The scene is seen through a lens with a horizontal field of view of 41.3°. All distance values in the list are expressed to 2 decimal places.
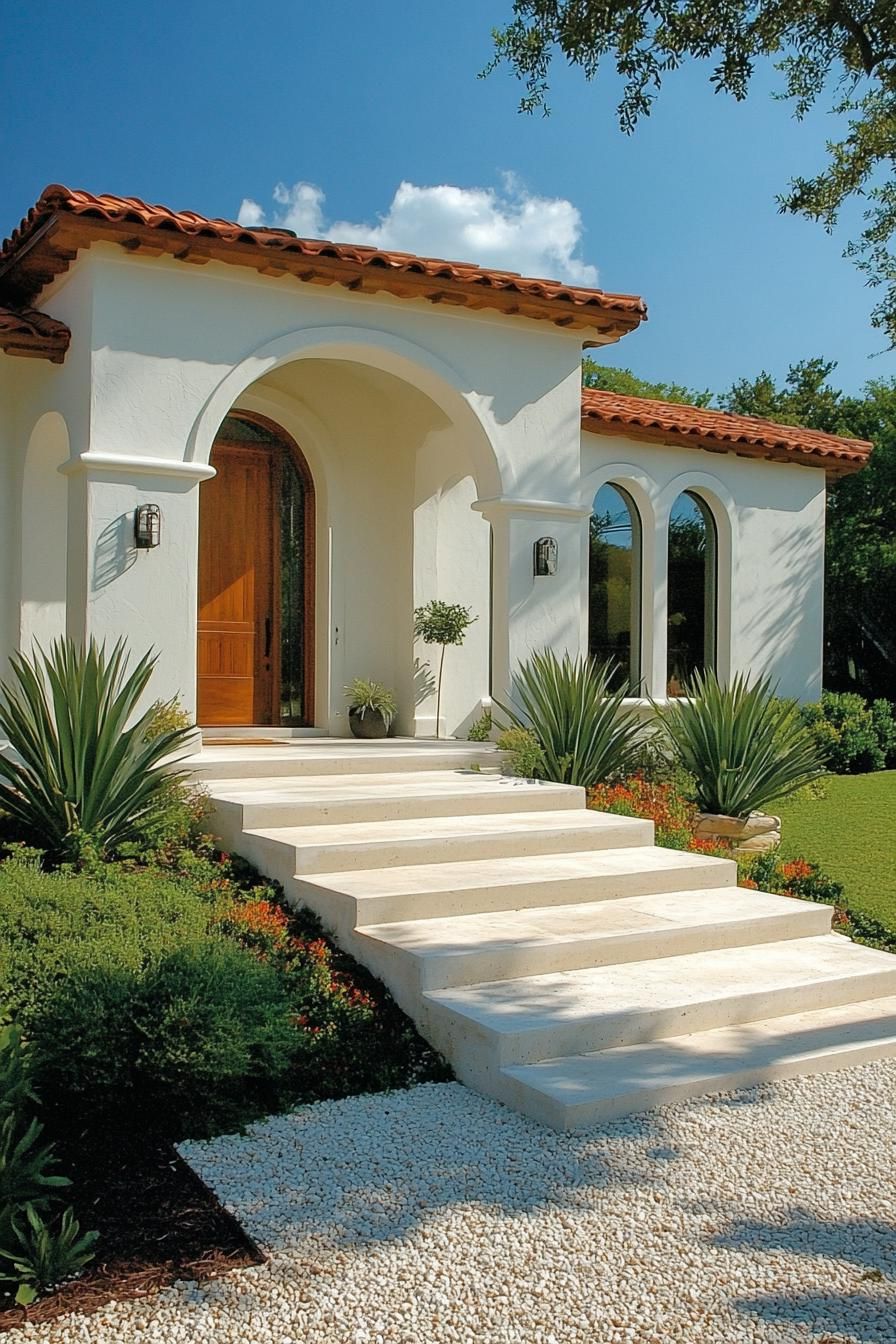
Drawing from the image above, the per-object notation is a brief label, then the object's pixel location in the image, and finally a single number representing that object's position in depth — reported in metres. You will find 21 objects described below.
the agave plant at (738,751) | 9.26
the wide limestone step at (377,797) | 7.35
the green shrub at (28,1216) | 3.27
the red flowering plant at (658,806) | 8.45
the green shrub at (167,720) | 8.14
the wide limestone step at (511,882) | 6.16
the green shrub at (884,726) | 15.85
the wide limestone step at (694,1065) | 4.56
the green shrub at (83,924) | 4.92
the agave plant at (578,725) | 9.36
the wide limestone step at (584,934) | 5.56
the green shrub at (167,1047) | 4.30
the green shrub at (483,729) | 11.30
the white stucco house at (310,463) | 8.61
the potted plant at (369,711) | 11.23
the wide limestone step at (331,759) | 8.39
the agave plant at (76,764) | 6.79
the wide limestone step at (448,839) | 6.71
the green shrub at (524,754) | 9.26
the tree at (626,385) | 37.53
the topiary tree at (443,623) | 11.29
